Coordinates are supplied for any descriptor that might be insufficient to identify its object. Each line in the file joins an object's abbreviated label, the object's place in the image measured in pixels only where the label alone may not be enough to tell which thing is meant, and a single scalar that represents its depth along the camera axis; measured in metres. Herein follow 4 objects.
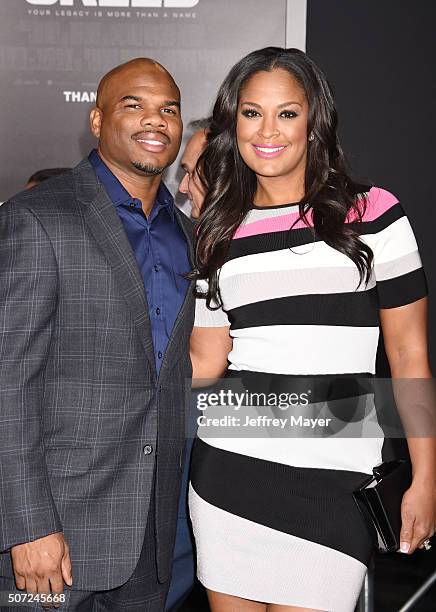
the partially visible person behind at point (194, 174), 2.83
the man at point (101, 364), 2.06
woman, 2.16
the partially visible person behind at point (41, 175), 4.03
